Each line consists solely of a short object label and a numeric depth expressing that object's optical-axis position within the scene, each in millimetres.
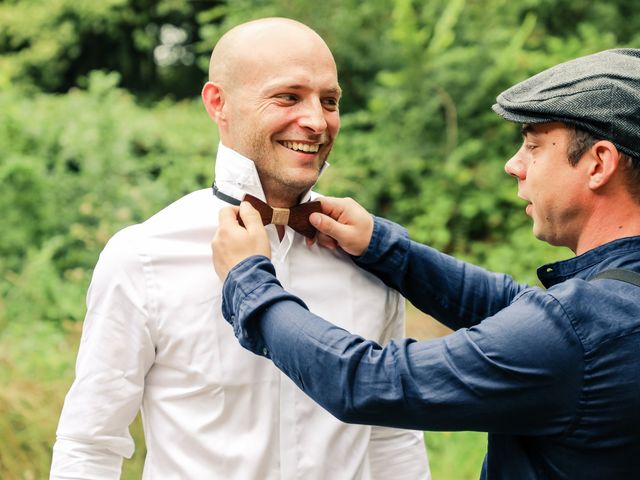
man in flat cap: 1827
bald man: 2104
